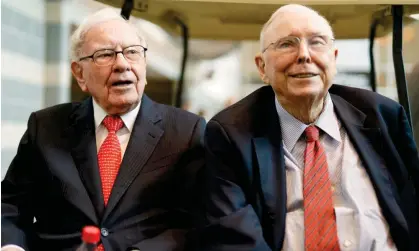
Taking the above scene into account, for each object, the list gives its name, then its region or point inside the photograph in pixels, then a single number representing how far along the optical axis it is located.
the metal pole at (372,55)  2.19
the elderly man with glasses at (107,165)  1.54
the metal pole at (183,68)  2.44
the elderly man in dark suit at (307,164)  1.41
